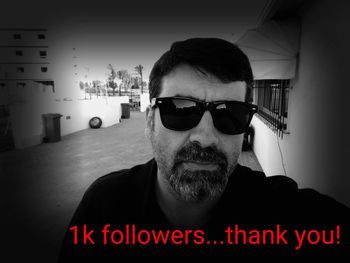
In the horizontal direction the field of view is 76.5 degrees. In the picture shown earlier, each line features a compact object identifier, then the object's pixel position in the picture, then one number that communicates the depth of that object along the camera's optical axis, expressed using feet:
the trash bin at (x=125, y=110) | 57.72
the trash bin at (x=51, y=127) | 30.55
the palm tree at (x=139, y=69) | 126.44
